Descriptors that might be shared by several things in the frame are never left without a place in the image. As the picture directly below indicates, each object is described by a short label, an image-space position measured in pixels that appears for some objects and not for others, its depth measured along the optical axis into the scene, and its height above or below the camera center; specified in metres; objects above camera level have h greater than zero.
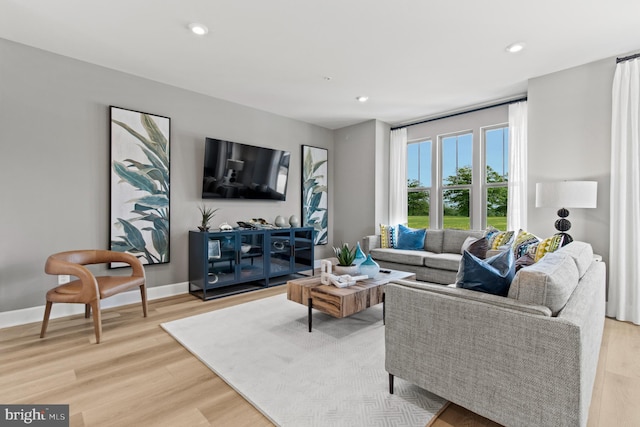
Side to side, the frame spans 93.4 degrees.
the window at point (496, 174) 4.37 +0.57
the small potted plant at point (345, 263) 3.05 -0.52
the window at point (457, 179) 4.70 +0.54
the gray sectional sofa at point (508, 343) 1.20 -0.60
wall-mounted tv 4.05 +0.59
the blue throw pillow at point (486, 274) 1.54 -0.32
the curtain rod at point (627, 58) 2.95 +1.55
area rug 1.61 -1.07
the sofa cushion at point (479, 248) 2.35 -0.27
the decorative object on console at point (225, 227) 3.96 -0.21
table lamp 2.90 +0.19
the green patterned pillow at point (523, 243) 3.05 -0.30
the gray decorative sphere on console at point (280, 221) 4.62 -0.14
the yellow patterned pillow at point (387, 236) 4.95 -0.39
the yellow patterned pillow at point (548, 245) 2.69 -0.29
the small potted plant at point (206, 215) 3.79 -0.05
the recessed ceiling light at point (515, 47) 2.82 +1.58
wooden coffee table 2.46 -0.72
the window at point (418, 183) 5.18 +0.53
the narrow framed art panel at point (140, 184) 3.34 +0.31
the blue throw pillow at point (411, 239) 4.72 -0.42
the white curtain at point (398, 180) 5.30 +0.58
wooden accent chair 2.46 -0.65
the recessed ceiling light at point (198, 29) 2.54 +1.57
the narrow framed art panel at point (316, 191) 5.34 +0.38
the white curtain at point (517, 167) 3.93 +0.62
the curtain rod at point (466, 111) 4.04 +1.55
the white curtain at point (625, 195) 2.91 +0.18
